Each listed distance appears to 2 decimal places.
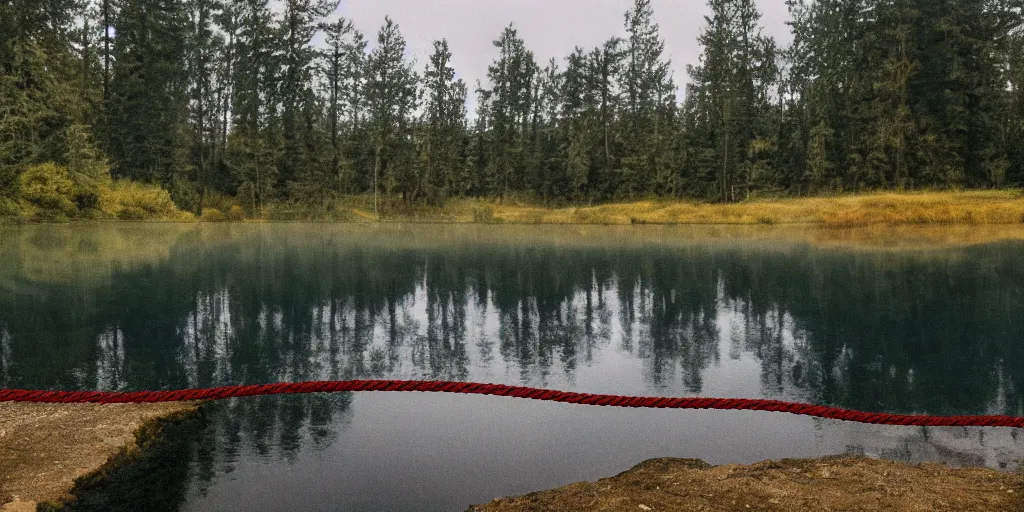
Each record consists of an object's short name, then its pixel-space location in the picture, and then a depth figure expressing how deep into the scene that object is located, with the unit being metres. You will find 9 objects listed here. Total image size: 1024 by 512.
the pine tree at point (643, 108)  61.41
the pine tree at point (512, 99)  65.69
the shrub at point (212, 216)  52.81
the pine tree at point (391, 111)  60.94
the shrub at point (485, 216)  57.19
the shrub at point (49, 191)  41.16
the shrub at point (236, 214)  54.31
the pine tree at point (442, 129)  62.09
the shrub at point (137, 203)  46.12
